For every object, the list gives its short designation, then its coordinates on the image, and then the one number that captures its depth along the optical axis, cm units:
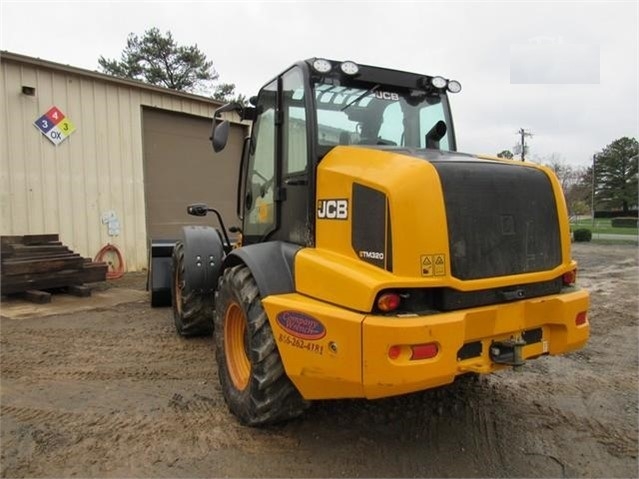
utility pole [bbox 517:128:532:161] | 3835
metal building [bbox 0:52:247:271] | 871
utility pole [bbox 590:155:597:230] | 4703
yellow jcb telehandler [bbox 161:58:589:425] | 258
